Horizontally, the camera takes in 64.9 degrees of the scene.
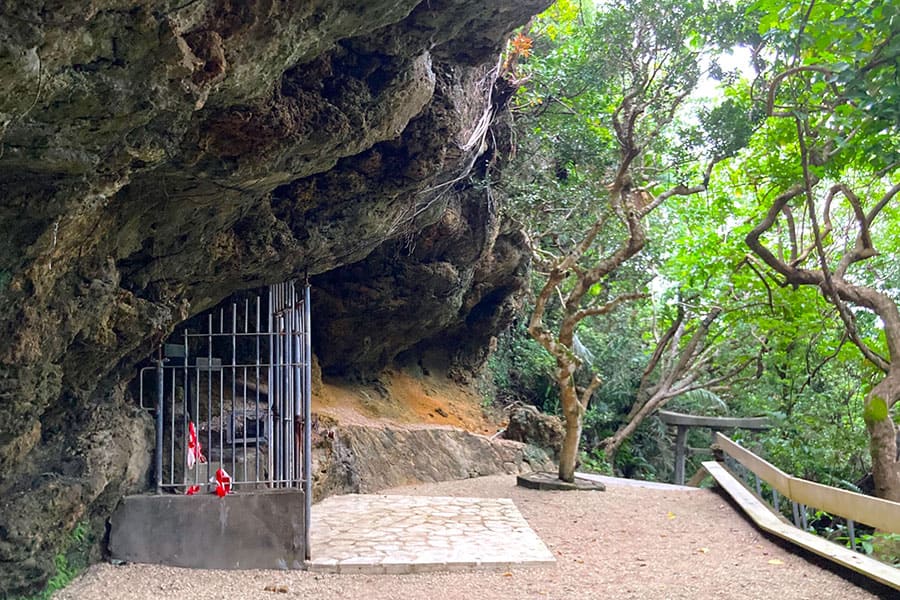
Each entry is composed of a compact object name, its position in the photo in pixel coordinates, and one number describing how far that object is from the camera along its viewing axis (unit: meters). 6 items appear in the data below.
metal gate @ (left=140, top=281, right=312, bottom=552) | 6.87
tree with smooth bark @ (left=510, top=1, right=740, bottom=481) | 10.99
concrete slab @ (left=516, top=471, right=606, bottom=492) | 11.48
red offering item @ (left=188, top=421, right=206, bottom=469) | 6.63
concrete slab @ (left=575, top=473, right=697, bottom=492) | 12.71
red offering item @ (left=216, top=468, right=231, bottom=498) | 6.51
